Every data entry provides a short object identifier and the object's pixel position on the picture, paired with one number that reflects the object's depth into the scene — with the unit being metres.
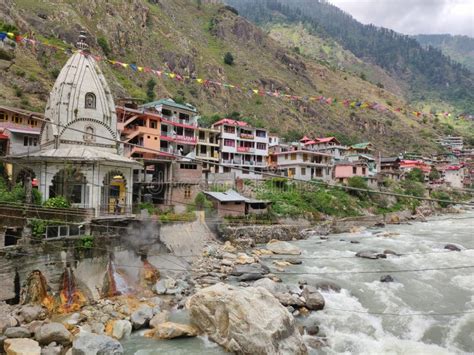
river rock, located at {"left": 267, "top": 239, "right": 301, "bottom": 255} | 28.19
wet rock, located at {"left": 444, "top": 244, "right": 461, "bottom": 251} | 28.94
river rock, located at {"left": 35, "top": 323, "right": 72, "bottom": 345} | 13.02
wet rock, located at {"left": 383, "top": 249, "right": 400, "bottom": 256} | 27.62
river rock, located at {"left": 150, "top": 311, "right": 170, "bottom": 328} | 14.92
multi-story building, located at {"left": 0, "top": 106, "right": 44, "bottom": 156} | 27.85
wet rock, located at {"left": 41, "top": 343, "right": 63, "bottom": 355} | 12.23
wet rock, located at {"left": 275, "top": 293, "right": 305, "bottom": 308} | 17.03
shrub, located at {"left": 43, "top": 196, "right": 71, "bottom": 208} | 18.48
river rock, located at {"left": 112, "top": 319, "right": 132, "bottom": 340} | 14.08
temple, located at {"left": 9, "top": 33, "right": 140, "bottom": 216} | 22.81
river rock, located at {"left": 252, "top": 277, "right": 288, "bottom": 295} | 18.32
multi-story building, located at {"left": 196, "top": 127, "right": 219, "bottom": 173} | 46.28
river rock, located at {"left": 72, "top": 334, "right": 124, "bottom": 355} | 11.91
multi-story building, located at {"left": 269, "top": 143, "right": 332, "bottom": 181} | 51.56
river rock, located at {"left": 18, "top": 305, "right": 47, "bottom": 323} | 14.43
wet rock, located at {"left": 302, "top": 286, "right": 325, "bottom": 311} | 16.98
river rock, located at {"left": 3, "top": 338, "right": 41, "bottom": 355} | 11.91
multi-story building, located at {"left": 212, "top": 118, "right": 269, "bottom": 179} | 48.78
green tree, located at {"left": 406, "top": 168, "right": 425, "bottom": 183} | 68.12
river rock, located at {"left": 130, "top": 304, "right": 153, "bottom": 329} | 14.82
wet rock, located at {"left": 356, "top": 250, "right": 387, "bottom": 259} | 26.49
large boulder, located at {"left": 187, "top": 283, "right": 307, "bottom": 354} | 12.20
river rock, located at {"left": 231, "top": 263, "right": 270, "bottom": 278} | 22.28
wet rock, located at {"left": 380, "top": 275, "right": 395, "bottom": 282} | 20.94
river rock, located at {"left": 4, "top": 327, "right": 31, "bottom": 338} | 13.02
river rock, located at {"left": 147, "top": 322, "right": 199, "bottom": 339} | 14.02
